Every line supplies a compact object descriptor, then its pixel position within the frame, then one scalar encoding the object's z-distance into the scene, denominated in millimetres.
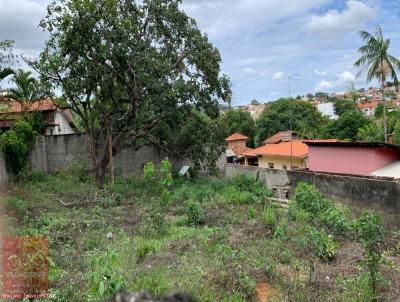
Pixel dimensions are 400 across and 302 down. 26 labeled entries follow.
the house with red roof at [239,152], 31688
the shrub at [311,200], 10664
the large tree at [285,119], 37500
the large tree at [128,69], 13484
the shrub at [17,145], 13648
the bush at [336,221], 8633
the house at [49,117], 17812
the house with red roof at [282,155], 24466
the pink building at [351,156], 13398
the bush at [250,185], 14266
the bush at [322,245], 6566
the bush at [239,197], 12203
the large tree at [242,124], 40812
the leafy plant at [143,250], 6230
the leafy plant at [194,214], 9344
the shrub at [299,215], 9727
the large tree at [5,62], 12758
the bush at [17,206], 9047
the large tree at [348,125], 32438
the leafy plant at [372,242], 4984
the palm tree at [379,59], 22141
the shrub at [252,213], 9930
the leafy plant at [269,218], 8774
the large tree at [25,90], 18828
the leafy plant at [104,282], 3572
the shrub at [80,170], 16250
